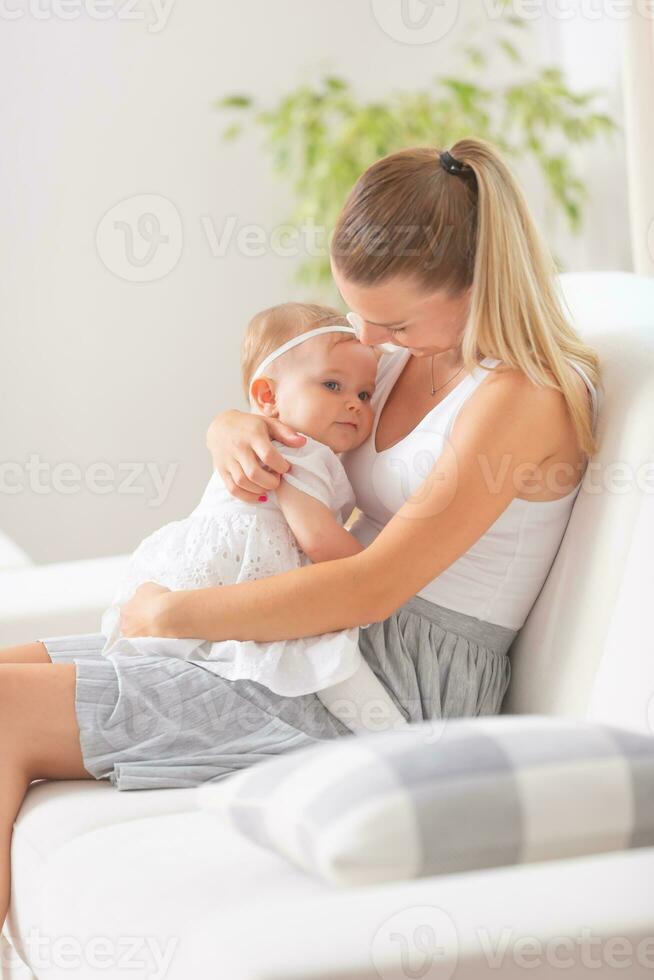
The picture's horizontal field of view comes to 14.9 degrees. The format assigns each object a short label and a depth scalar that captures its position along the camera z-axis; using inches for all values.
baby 101.8
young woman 99.7
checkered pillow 81.5
